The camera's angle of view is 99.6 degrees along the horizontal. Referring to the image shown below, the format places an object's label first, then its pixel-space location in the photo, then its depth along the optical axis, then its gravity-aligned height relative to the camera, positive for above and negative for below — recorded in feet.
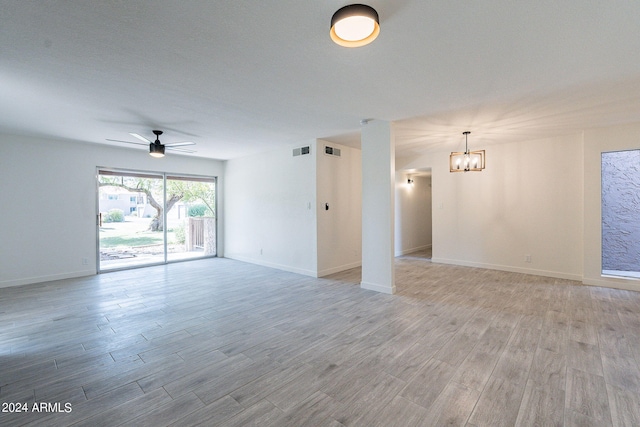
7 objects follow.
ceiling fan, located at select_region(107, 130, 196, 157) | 15.30 +3.82
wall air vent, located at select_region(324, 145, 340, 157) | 18.26 +4.27
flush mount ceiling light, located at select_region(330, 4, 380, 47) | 5.52 +3.99
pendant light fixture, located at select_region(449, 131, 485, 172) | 15.46 +2.98
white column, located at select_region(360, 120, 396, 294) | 14.07 +0.33
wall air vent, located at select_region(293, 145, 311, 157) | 18.28 +4.30
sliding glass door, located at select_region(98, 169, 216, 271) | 19.95 -0.33
